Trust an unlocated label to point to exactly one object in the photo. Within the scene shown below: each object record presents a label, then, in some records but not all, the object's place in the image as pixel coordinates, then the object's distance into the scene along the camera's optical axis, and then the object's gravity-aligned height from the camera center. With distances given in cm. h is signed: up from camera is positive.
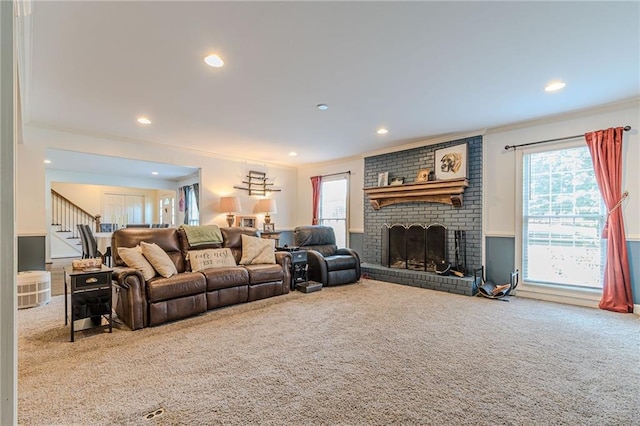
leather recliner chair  506 -81
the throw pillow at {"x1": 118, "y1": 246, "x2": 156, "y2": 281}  330 -55
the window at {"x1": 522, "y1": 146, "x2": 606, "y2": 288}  396 -13
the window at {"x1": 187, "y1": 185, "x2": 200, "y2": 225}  865 +15
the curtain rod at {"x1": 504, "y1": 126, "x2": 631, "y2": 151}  367 +97
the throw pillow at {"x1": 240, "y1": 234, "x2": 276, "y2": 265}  443 -60
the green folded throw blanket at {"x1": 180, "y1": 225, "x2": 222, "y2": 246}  412 -33
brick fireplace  486 -10
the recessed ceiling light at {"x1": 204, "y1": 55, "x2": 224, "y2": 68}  263 +133
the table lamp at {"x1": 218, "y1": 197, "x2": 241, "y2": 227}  606 +13
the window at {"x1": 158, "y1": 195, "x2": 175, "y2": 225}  1019 +7
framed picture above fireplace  490 +80
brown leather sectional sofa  312 -85
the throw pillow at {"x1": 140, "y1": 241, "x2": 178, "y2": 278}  342 -56
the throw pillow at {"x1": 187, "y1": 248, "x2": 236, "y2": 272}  386 -63
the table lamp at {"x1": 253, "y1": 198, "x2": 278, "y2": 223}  668 +11
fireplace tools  497 -65
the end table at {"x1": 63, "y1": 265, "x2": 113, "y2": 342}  285 -79
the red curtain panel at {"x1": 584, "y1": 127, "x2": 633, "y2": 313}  366 -18
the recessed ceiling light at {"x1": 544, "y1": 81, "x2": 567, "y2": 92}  317 +132
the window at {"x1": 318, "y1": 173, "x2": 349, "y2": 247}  690 +15
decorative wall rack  681 +62
